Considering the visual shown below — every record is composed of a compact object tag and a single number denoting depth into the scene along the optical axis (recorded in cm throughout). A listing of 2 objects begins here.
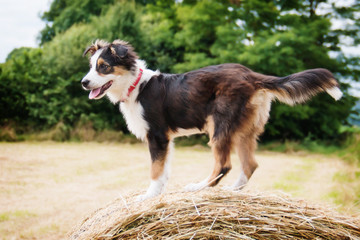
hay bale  267
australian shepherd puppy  363
